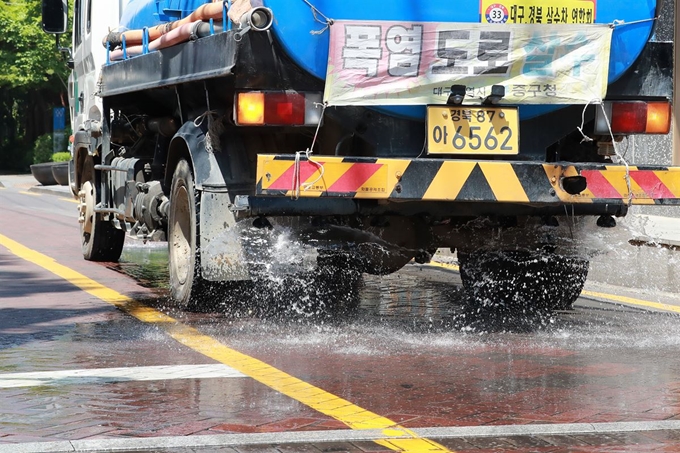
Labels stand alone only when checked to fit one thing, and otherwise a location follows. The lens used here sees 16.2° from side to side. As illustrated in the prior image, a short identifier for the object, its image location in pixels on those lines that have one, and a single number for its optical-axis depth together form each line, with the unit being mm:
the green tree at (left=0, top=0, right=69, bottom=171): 80311
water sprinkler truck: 13915
